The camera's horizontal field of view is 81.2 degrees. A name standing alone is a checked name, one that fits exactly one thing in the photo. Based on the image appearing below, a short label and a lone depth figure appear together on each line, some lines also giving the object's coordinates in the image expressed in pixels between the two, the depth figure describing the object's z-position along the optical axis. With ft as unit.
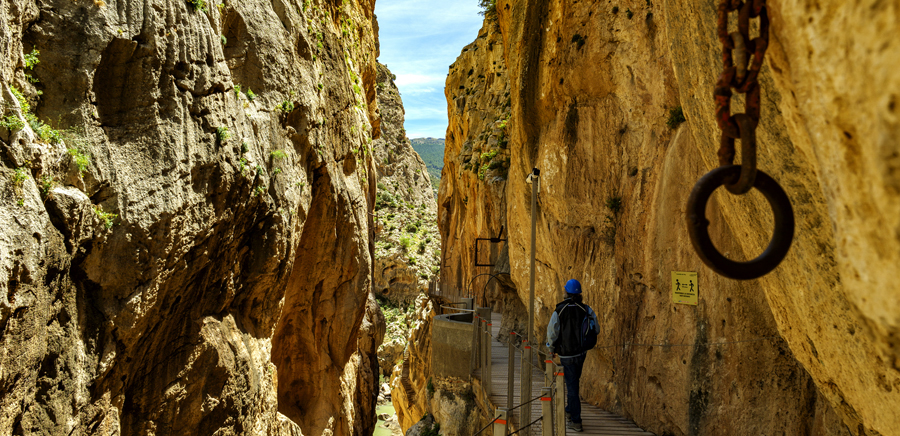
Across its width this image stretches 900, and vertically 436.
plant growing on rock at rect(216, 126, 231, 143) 30.45
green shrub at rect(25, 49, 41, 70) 22.85
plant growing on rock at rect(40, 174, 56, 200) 21.43
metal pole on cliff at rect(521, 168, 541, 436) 23.14
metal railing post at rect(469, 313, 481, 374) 37.35
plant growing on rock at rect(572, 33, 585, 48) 35.27
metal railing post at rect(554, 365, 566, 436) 18.20
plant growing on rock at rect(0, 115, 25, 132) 19.86
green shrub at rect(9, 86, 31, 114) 21.58
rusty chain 6.86
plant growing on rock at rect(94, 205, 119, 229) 23.93
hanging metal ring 7.00
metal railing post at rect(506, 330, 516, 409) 26.89
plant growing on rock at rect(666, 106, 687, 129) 26.08
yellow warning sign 23.16
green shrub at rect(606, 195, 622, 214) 30.97
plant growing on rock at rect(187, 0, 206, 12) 30.25
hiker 22.82
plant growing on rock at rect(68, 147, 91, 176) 23.34
